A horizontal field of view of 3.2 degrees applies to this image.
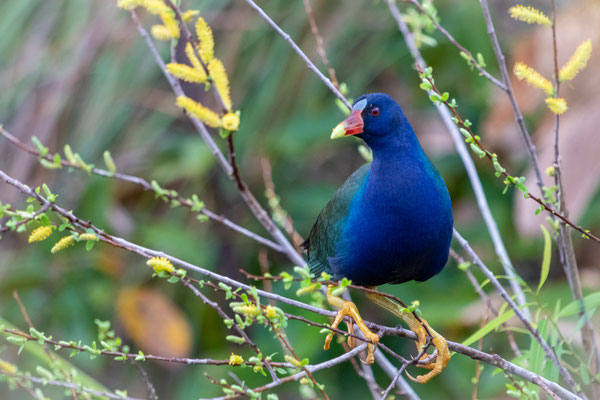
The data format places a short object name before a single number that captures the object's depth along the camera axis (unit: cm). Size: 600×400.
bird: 791
